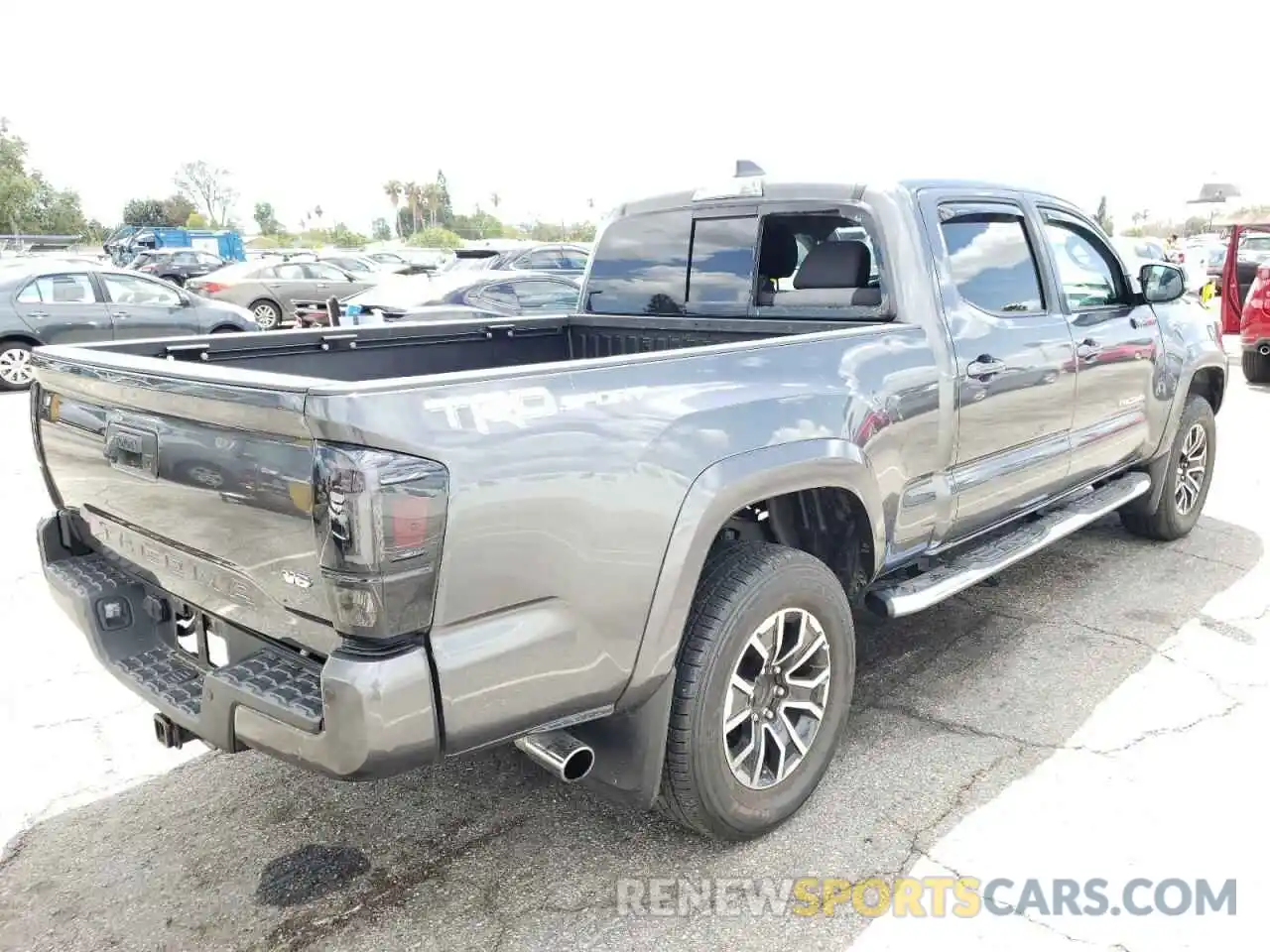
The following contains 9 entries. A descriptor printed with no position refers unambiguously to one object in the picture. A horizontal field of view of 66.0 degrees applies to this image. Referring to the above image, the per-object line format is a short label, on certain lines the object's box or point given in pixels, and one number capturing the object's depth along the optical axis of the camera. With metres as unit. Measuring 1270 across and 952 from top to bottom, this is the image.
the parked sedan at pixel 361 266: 26.37
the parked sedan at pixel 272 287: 19.98
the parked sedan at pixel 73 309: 12.03
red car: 10.54
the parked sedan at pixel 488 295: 10.52
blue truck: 45.97
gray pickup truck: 2.04
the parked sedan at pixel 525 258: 15.97
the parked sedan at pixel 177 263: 32.84
